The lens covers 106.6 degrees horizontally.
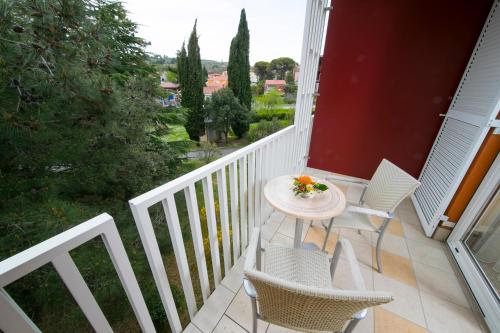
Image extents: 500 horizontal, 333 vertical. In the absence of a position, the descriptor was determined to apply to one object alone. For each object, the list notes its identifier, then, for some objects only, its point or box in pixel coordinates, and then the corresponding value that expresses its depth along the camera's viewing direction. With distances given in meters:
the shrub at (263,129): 11.23
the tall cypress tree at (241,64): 10.61
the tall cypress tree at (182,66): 8.60
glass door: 1.38
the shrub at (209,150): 8.65
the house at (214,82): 16.48
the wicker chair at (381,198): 1.41
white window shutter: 1.64
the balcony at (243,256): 0.62
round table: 1.25
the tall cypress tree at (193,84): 8.70
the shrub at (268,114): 14.11
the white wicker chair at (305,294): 0.57
